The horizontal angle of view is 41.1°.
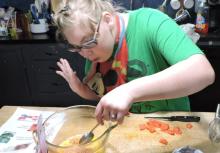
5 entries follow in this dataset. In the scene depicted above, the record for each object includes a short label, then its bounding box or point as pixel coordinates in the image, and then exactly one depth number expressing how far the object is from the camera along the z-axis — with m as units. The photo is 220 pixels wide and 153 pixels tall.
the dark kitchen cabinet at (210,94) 2.21
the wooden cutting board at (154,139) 0.92
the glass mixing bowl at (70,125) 0.99
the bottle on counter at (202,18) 2.38
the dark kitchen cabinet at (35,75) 2.44
